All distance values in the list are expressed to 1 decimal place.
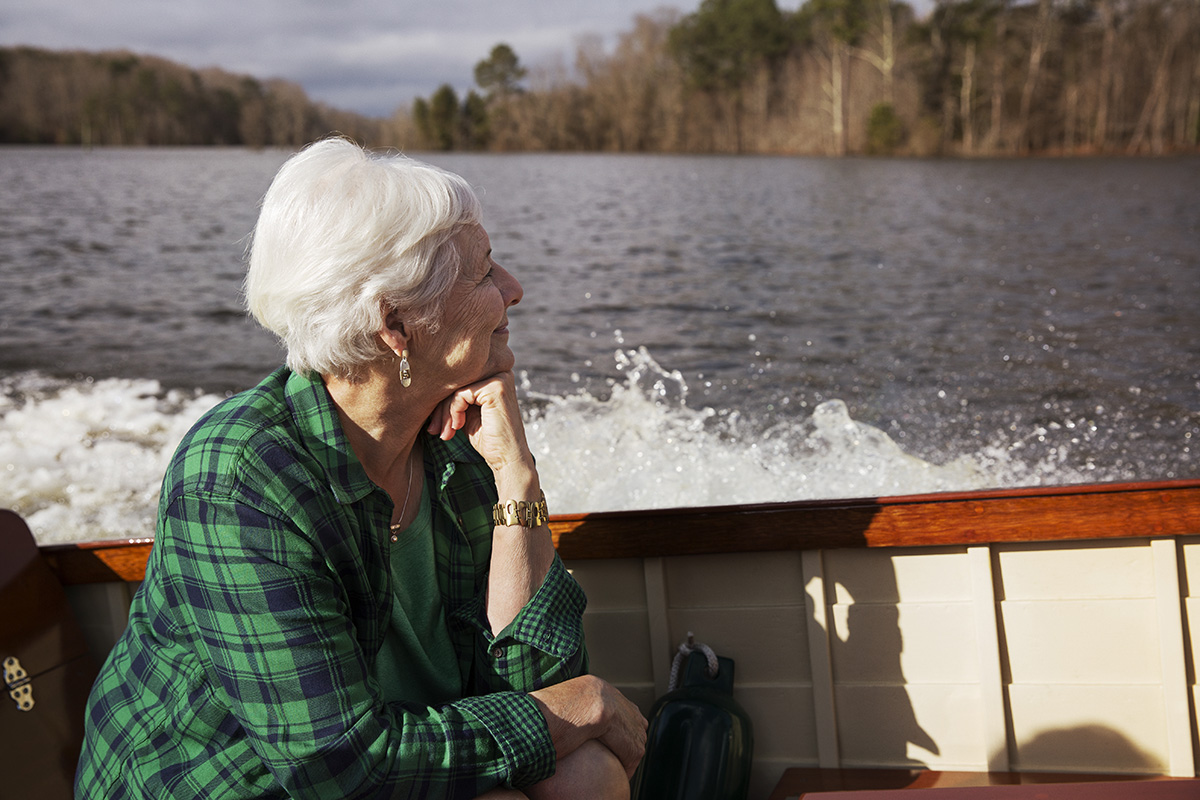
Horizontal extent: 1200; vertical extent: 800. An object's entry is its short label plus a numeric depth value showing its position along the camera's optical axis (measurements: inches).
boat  51.3
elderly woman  32.6
